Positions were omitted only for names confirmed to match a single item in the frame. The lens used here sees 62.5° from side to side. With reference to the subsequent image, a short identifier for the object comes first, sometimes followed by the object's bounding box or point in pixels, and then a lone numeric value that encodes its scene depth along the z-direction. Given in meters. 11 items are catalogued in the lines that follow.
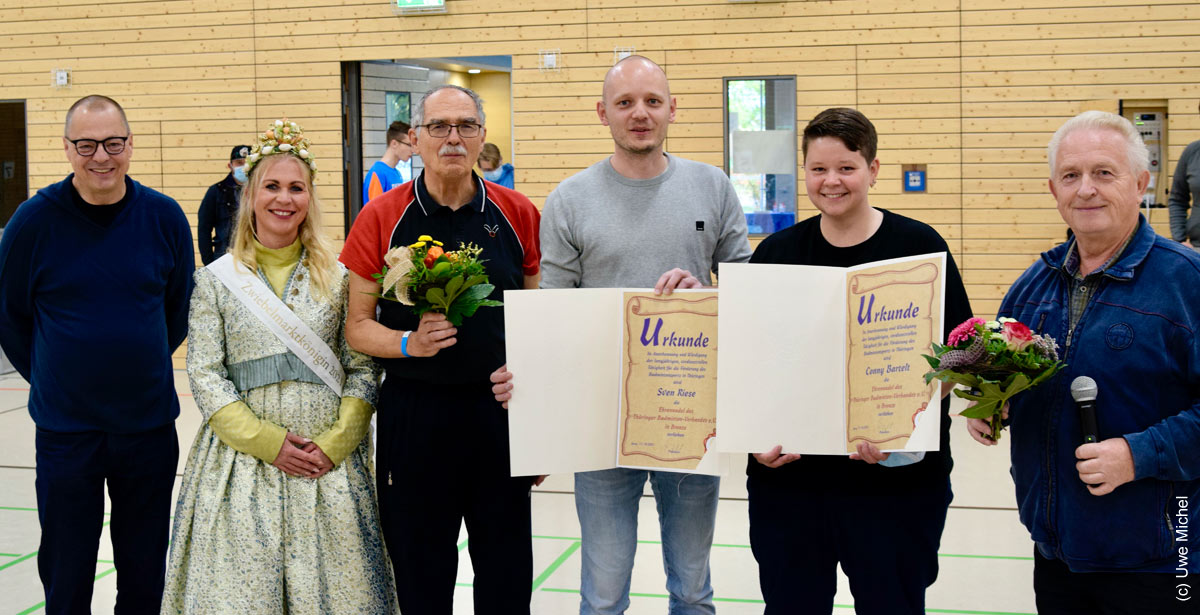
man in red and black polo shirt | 2.60
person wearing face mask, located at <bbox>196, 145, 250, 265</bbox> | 8.05
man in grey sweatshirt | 2.65
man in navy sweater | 2.87
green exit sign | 9.13
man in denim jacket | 1.90
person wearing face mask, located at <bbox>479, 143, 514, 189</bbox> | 8.97
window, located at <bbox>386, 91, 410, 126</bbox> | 9.88
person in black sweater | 2.17
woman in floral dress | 2.60
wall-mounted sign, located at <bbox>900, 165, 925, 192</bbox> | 8.59
